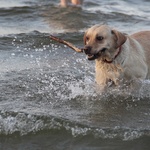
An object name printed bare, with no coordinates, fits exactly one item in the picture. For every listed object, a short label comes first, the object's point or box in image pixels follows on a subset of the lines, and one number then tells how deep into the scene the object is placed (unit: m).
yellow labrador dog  9.77
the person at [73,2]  20.89
